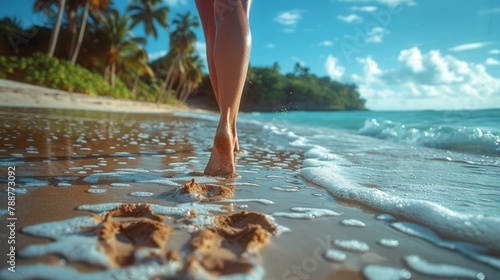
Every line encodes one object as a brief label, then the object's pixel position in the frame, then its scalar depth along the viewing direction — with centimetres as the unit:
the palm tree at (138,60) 2398
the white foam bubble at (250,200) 118
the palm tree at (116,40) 2262
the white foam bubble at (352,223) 97
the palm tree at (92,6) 1881
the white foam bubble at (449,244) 77
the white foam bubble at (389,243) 84
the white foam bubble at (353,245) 81
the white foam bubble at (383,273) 69
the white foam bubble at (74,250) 68
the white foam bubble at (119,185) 134
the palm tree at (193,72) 3939
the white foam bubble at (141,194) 121
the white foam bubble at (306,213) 103
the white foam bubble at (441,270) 70
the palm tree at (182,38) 3278
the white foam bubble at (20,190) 117
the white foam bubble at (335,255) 75
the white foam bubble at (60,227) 80
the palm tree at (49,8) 1636
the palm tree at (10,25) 1928
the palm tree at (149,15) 2824
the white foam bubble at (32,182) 127
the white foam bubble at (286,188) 139
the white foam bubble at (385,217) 103
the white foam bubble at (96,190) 123
